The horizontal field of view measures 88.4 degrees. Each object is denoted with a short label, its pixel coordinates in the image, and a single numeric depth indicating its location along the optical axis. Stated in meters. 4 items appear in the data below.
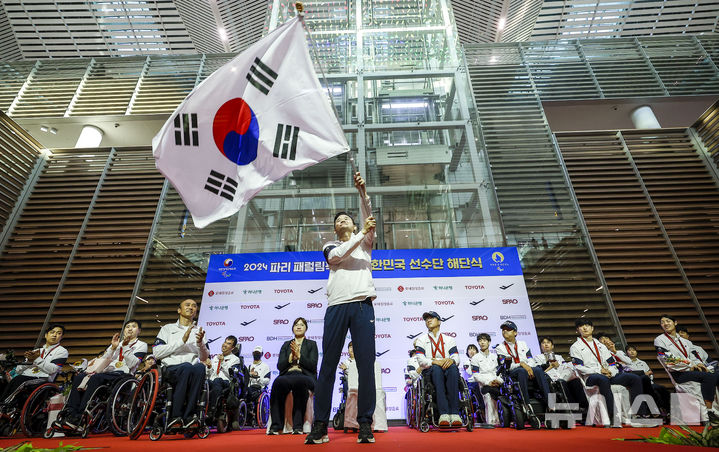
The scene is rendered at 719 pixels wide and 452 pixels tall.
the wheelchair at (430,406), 3.18
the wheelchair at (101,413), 3.12
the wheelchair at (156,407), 2.80
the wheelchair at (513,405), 3.31
